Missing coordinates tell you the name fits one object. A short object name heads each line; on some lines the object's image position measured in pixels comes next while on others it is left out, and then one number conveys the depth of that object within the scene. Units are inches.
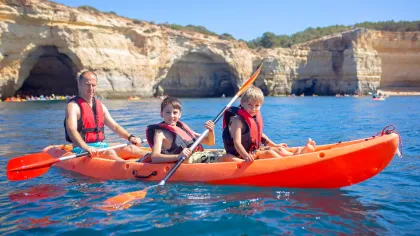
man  194.2
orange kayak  152.4
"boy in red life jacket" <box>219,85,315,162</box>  164.2
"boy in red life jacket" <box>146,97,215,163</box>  174.4
